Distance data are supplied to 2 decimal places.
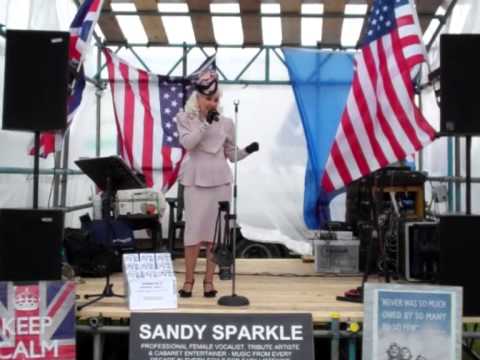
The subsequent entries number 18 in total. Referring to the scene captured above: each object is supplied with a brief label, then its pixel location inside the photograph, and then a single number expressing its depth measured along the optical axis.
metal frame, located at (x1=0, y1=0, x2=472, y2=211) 5.79
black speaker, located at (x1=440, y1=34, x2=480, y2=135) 3.68
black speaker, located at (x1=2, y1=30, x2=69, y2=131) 3.71
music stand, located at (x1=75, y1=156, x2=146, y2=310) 4.79
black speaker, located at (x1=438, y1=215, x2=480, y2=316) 3.66
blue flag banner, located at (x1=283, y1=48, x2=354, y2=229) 6.56
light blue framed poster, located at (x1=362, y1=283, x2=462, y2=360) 3.34
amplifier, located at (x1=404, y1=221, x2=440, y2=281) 4.98
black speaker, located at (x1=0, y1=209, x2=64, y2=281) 3.65
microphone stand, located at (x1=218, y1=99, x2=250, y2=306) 3.94
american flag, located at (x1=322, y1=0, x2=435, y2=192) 4.64
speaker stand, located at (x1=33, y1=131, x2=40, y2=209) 3.76
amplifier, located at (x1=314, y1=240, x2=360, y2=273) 5.73
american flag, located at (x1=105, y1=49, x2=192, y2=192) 7.32
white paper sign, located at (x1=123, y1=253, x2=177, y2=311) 3.71
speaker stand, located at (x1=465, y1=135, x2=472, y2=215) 3.74
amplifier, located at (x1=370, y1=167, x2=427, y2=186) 5.49
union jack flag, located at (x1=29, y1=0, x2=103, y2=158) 4.21
